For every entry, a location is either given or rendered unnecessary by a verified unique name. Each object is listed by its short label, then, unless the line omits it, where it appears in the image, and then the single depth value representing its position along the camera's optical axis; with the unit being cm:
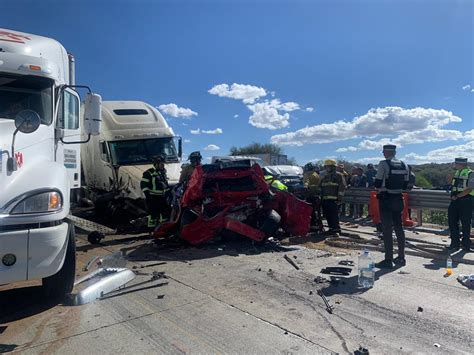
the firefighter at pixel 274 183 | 885
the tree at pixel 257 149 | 6422
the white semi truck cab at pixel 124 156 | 1100
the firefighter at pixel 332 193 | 943
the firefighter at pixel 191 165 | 1004
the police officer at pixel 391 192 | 661
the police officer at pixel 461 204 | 760
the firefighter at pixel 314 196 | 980
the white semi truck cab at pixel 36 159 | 381
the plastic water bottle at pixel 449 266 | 594
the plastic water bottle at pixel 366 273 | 529
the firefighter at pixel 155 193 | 952
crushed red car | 752
